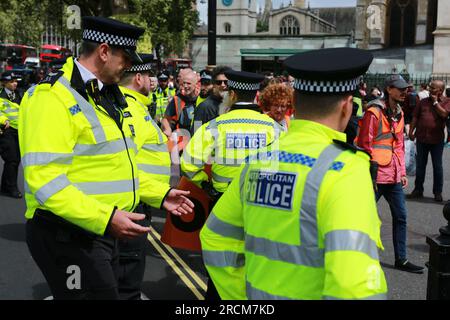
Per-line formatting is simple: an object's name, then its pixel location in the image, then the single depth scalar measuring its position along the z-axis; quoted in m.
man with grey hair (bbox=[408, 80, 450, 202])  10.39
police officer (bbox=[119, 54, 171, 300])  4.22
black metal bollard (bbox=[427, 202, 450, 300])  4.05
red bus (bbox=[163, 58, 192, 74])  45.61
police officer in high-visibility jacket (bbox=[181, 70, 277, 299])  4.77
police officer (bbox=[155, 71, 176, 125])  14.73
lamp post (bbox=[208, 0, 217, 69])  11.13
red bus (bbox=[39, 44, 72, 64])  66.11
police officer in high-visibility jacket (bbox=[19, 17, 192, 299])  2.90
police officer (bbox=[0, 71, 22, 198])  10.06
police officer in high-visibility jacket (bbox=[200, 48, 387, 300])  1.92
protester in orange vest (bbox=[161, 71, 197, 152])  8.88
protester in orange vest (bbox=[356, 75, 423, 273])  6.30
